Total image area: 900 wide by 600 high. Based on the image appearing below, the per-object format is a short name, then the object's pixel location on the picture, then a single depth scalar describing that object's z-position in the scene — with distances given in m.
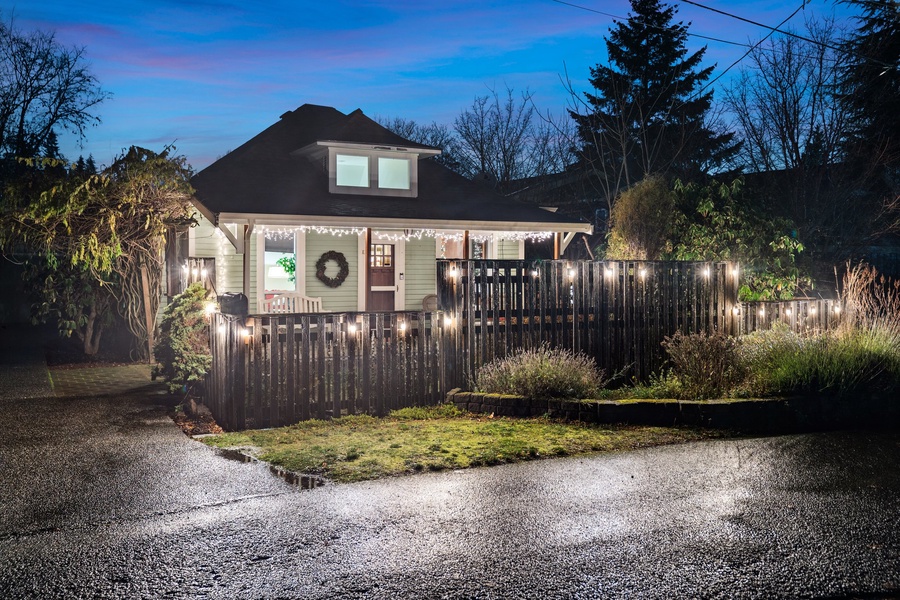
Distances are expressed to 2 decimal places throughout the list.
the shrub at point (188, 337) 10.83
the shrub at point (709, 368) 9.53
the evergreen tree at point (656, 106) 30.19
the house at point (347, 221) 17.70
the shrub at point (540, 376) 9.49
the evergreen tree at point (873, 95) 23.69
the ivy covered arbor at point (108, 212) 13.01
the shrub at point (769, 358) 9.30
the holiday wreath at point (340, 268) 19.00
